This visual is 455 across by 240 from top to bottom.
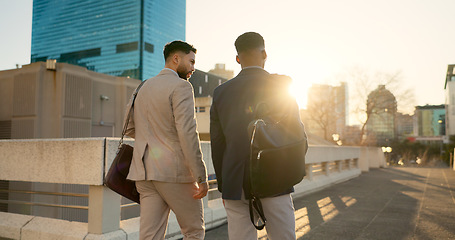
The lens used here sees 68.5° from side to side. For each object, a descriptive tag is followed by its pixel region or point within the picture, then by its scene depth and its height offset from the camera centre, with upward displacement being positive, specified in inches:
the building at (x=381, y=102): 1376.7 +122.0
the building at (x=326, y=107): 1614.2 +118.9
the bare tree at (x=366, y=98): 1381.6 +142.4
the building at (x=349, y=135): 2265.0 -27.8
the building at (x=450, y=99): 4306.1 +421.7
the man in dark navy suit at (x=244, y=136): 76.0 -1.4
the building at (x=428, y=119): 5915.4 +235.0
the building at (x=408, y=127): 5572.3 +82.4
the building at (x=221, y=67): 3862.2 +749.4
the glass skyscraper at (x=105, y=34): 4766.2 +1421.1
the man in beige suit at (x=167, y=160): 91.3 -8.5
